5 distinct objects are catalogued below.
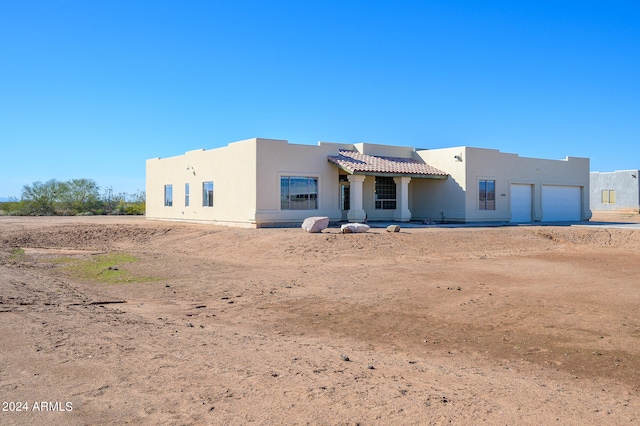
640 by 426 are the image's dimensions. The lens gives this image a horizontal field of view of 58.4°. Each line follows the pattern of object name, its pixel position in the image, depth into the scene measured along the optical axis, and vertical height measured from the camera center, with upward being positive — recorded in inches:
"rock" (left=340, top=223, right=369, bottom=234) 895.1 -33.6
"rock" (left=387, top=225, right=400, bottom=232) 917.4 -34.3
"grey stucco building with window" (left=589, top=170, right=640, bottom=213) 2172.7 +61.7
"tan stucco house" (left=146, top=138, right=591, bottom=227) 1087.0 +47.6
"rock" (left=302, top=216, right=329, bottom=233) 912.3 -27.7
